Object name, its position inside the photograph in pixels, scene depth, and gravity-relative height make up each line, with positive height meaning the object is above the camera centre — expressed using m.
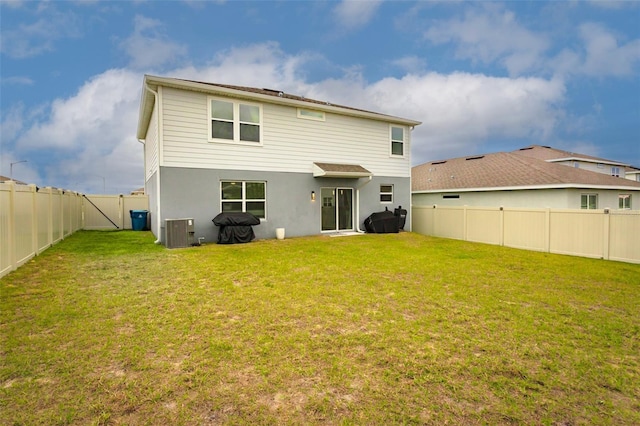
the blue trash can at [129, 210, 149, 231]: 15.57 -0.48
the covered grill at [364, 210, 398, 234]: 14.47 -0.70
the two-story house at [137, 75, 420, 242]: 10.73 +2.16
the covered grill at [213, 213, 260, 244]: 11.02 -0.63
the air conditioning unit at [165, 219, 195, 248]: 10.14 -0.79
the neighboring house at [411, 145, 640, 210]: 16.06 +1.41
